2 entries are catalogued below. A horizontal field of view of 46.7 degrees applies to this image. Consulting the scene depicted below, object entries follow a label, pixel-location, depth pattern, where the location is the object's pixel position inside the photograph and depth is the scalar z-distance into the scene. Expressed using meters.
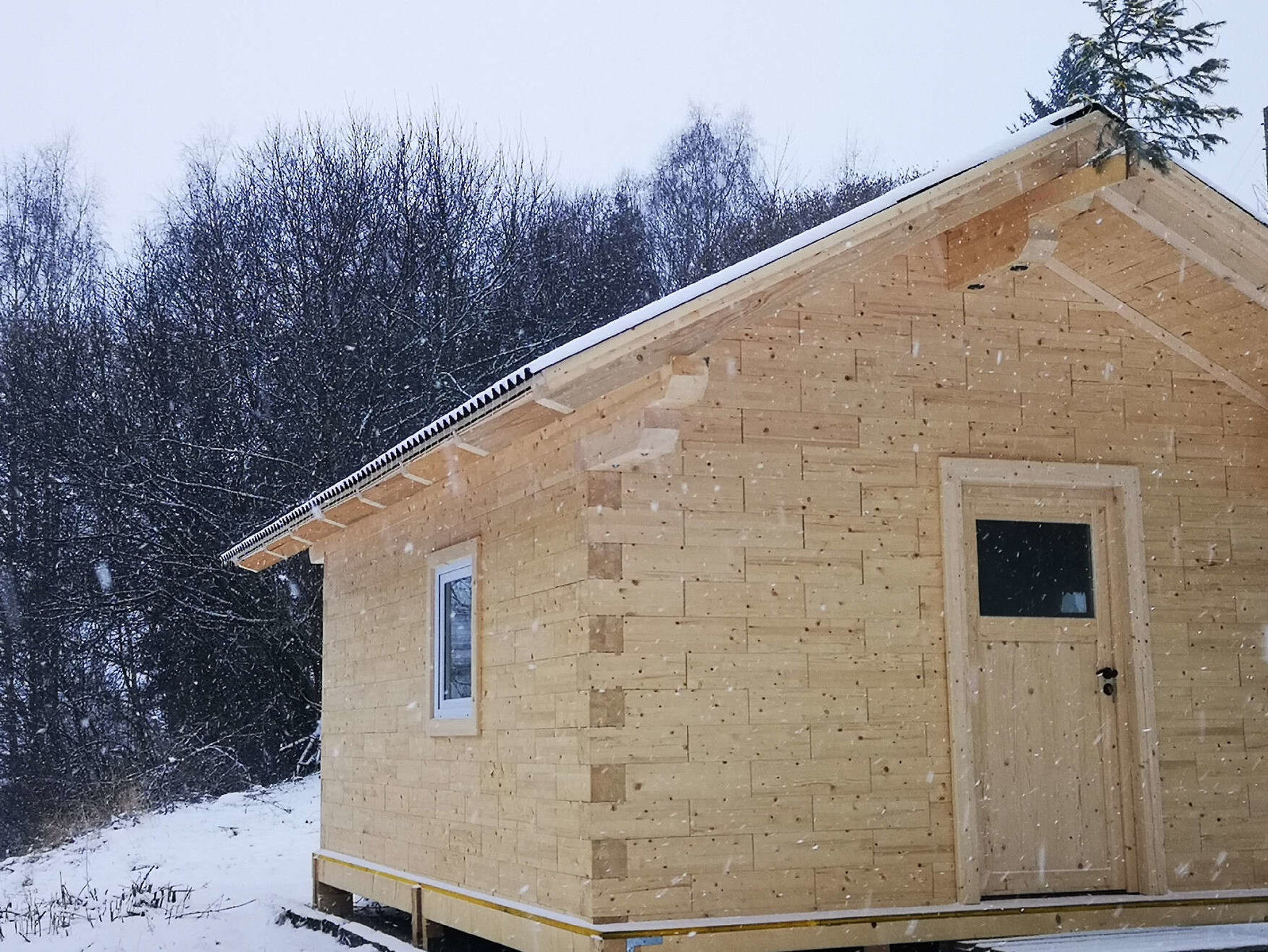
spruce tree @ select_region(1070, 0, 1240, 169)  7.52
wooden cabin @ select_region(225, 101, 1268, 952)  7.17
